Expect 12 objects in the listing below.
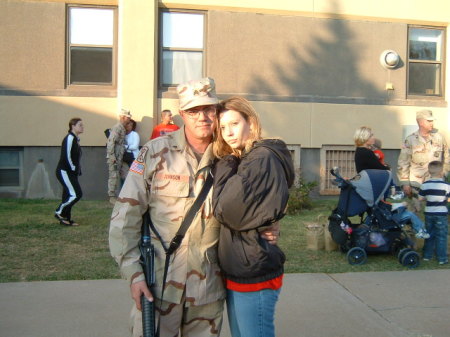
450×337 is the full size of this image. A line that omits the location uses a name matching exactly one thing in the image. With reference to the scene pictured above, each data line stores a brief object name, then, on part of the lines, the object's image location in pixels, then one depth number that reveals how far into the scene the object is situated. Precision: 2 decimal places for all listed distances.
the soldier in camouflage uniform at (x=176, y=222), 2.63
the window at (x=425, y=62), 11.97
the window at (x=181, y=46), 10.95
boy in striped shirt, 6.27
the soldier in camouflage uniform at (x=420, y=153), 7.88
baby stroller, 6.16
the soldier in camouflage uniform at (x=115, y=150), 9.87
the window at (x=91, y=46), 10.77
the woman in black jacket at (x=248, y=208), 2.48
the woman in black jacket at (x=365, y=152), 6.59
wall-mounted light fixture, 11.42
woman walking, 7.86
